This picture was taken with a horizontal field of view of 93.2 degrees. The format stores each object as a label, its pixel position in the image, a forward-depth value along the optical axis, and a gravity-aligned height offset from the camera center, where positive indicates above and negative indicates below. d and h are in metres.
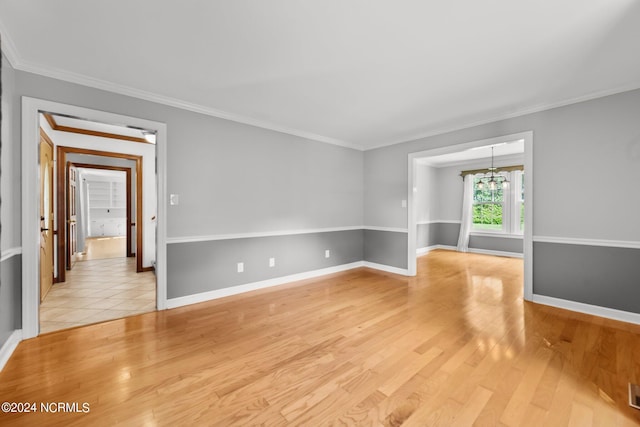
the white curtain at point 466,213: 7.75 -0.06
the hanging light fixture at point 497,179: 7.02 +0.76
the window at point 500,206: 7.06 +0.12
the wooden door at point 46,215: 3.75 -0.06
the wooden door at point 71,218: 5.54 -0.14
